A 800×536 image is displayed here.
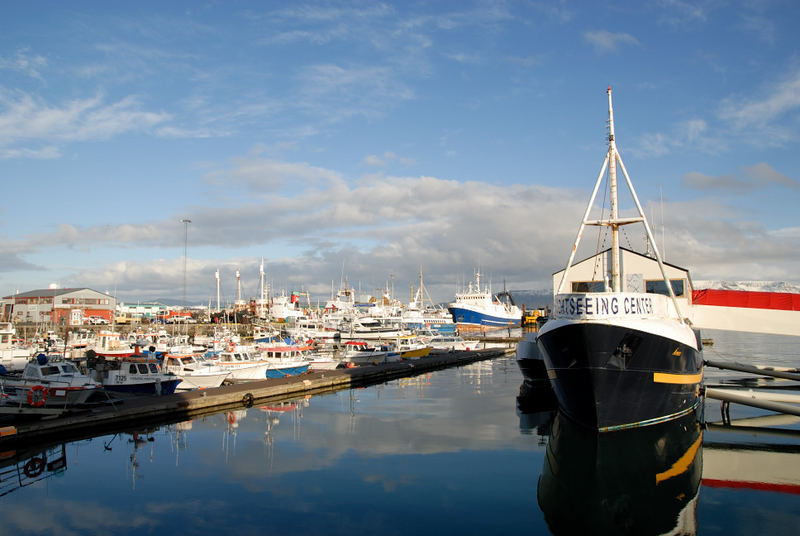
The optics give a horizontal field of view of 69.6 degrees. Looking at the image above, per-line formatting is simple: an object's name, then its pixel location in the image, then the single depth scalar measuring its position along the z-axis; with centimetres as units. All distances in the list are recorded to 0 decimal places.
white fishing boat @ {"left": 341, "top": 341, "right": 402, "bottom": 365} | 5419
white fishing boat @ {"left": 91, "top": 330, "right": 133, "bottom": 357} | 5138
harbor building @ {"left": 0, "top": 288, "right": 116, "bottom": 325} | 9821
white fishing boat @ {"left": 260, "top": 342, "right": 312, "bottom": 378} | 4112
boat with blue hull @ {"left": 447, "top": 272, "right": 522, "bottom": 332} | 12288
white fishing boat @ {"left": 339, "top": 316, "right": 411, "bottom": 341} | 8675
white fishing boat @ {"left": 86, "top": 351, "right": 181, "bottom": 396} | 3086
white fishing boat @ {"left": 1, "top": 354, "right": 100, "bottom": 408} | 2445
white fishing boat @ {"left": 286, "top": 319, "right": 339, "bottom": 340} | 7851
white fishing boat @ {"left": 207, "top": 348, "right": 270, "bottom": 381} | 3794
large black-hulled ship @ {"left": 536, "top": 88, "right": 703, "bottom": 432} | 1844
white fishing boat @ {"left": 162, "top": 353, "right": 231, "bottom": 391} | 3409
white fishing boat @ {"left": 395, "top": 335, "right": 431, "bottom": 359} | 6175
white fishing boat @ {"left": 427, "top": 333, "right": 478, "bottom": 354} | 7150
